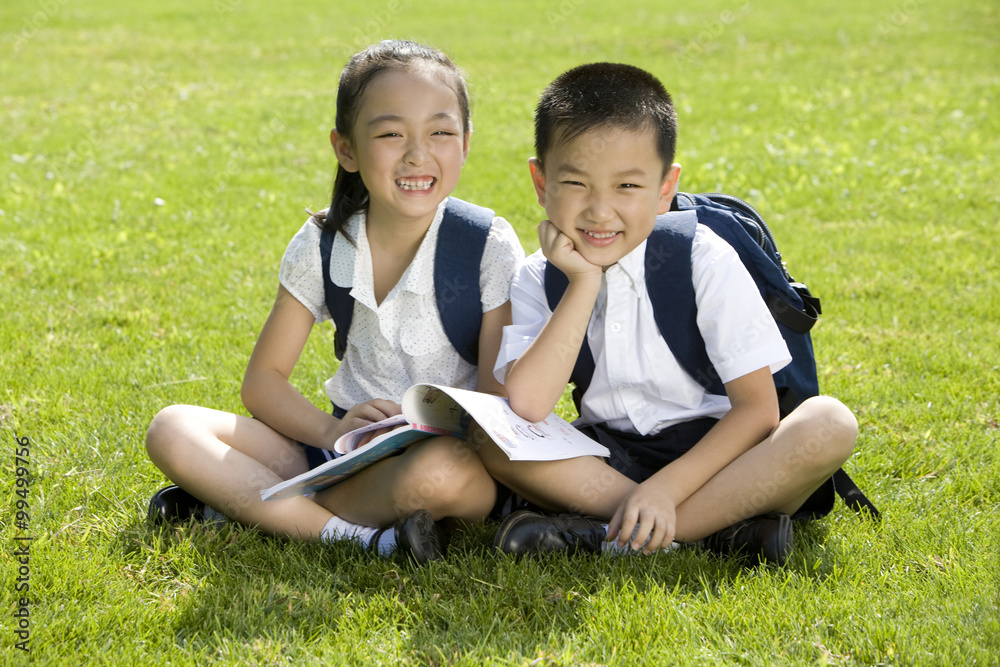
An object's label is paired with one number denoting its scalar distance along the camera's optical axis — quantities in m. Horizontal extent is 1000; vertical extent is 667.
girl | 2.58
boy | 2.43
